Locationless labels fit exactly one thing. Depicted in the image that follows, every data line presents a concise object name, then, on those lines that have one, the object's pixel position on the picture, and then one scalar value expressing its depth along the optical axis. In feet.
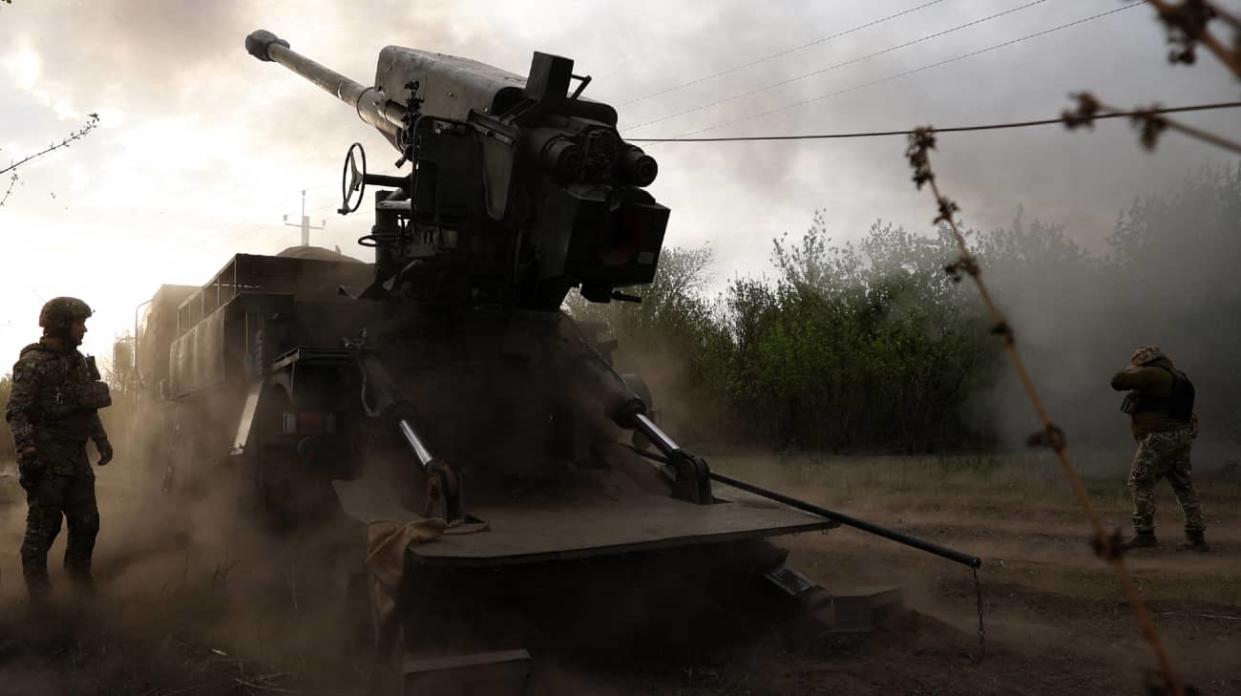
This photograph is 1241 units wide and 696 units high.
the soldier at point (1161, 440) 29.45
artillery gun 18.98
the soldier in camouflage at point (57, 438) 22.34
